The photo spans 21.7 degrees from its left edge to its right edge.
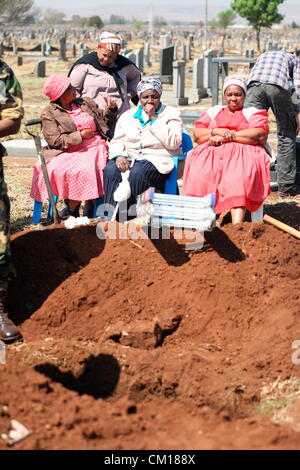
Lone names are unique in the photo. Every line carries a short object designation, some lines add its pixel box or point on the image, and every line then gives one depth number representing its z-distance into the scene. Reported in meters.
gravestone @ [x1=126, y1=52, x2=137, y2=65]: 22.24
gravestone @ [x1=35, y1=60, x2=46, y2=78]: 28.09
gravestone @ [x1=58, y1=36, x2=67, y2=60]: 37.28
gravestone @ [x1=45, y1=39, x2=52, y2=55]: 43.06
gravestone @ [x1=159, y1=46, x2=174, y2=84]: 19.88
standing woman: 7.34
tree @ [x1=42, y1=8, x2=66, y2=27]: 117.57
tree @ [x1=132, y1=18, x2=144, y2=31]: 105.06
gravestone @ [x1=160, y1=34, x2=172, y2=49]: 49.37
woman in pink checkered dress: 6.92
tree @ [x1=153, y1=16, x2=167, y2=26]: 142.01
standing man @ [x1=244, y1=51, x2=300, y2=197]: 8.58
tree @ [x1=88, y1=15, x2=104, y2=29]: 100.75
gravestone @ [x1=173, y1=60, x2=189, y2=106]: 19.12
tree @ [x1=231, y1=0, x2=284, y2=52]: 51.09
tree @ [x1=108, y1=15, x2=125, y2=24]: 162.75
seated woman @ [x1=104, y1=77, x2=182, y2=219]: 6.52
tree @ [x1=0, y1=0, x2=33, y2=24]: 56.16
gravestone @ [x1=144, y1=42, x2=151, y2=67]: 33.97
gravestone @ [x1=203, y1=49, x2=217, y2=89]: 22.14
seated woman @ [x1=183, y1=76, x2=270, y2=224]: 6.29
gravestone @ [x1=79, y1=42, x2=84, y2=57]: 38.19
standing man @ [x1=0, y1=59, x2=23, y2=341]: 4.88
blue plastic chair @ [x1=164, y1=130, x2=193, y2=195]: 6.62
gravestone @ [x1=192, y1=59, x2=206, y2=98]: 21.53
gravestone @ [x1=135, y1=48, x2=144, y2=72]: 26.23
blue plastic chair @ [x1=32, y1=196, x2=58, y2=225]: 7.36
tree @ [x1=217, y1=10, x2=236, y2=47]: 85.81
